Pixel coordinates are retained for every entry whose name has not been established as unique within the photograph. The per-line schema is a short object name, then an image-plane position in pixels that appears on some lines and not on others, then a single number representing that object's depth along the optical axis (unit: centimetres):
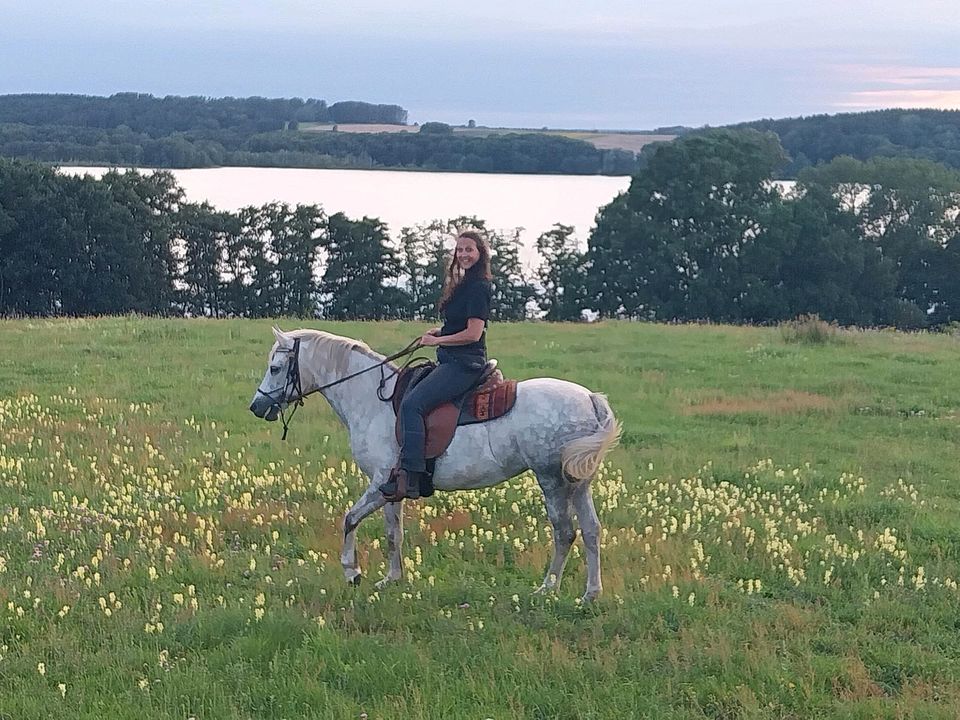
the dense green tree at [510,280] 6200
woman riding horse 766
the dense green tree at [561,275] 5759
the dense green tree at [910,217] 6028
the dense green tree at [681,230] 5362
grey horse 775
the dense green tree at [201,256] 6356
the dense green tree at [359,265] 6238
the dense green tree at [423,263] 6209
